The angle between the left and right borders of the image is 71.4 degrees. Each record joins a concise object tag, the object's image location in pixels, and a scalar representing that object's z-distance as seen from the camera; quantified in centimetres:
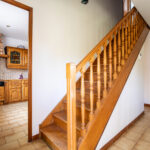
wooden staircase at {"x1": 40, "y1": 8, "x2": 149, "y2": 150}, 114
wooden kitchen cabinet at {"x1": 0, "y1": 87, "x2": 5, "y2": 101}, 376
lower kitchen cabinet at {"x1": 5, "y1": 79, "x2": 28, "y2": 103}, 396
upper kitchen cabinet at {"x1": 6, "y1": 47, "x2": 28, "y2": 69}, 426
